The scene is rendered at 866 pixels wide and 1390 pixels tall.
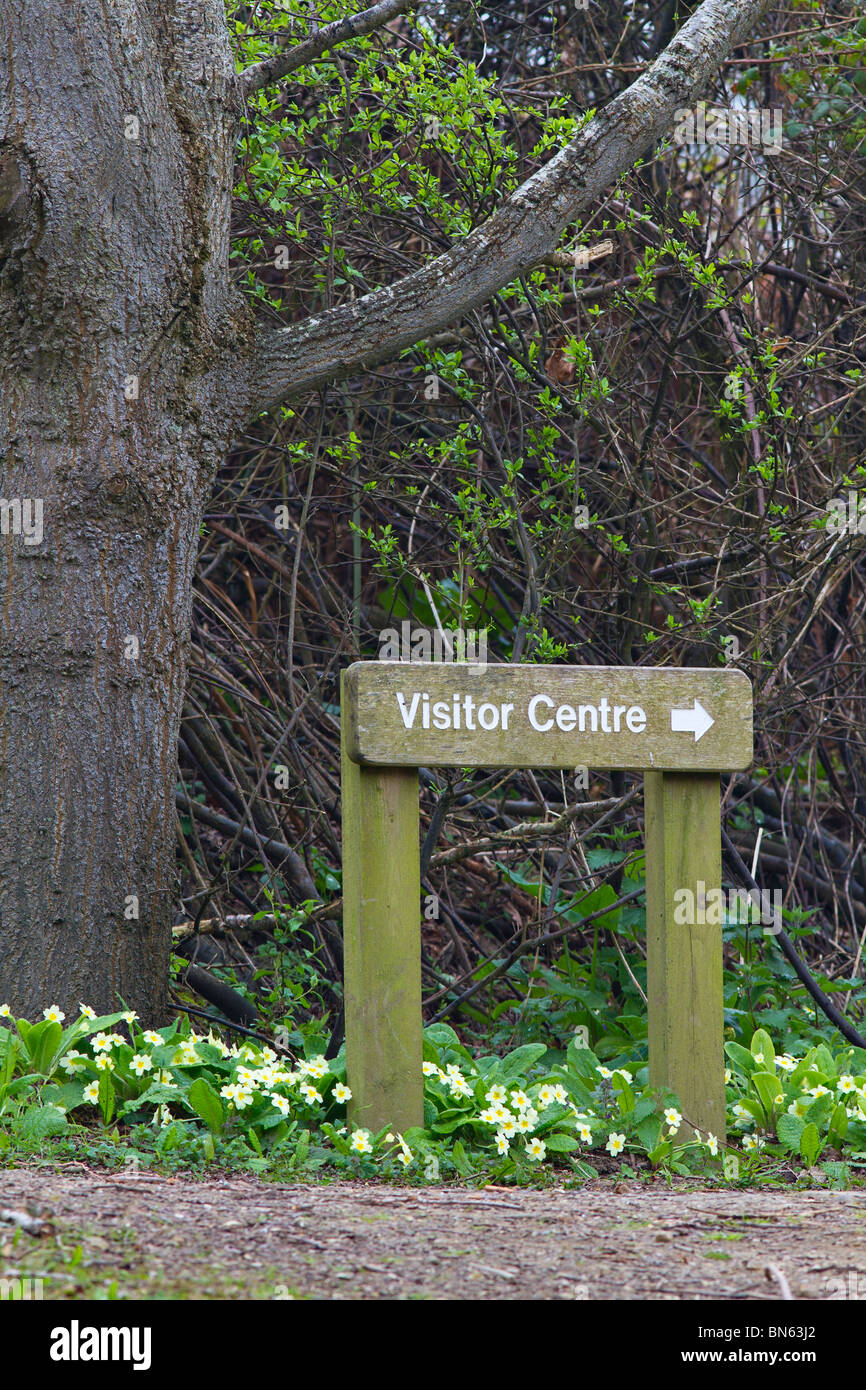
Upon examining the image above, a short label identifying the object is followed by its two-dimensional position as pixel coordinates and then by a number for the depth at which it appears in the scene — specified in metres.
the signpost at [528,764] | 7.03
